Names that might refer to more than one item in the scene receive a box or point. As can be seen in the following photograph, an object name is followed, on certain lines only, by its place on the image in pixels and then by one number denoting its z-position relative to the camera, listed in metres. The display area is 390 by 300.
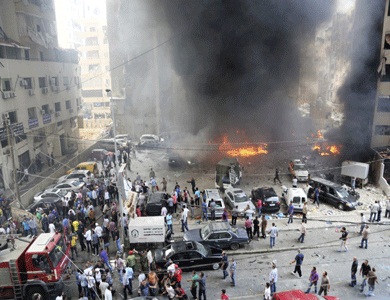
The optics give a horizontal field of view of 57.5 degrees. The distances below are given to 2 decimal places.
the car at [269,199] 17.62
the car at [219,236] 13.70
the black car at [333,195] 17.94
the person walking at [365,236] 13.30
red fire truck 10.41
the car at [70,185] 19.88
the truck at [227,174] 20.77
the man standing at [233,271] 11.38
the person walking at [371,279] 10.52
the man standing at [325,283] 10.45
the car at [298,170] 22.23
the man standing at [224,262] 11.87
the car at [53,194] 18.78
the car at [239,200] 17.25
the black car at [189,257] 12.34
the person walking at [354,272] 11.06
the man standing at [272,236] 13.84
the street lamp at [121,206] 13.57
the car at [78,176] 21.77
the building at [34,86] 23.47
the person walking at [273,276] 10.68
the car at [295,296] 9.41
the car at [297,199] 17.47
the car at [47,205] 17.06
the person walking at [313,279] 10.63
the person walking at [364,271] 10.96
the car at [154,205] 16.98
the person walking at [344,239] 13.34
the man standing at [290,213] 16.33
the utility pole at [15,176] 16.73
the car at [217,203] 16.89
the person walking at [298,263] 11.59
